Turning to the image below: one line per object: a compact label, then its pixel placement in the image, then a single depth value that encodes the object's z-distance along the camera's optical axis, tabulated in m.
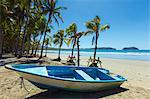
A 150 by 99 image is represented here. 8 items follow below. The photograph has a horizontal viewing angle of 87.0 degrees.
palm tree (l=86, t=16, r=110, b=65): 7.22
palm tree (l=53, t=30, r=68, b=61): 14.45
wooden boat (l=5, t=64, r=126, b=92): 2.89
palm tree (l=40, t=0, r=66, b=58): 10.48
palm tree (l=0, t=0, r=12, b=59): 9.94
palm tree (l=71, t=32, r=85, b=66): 8.01
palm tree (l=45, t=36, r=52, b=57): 20.87
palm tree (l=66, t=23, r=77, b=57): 10.29
